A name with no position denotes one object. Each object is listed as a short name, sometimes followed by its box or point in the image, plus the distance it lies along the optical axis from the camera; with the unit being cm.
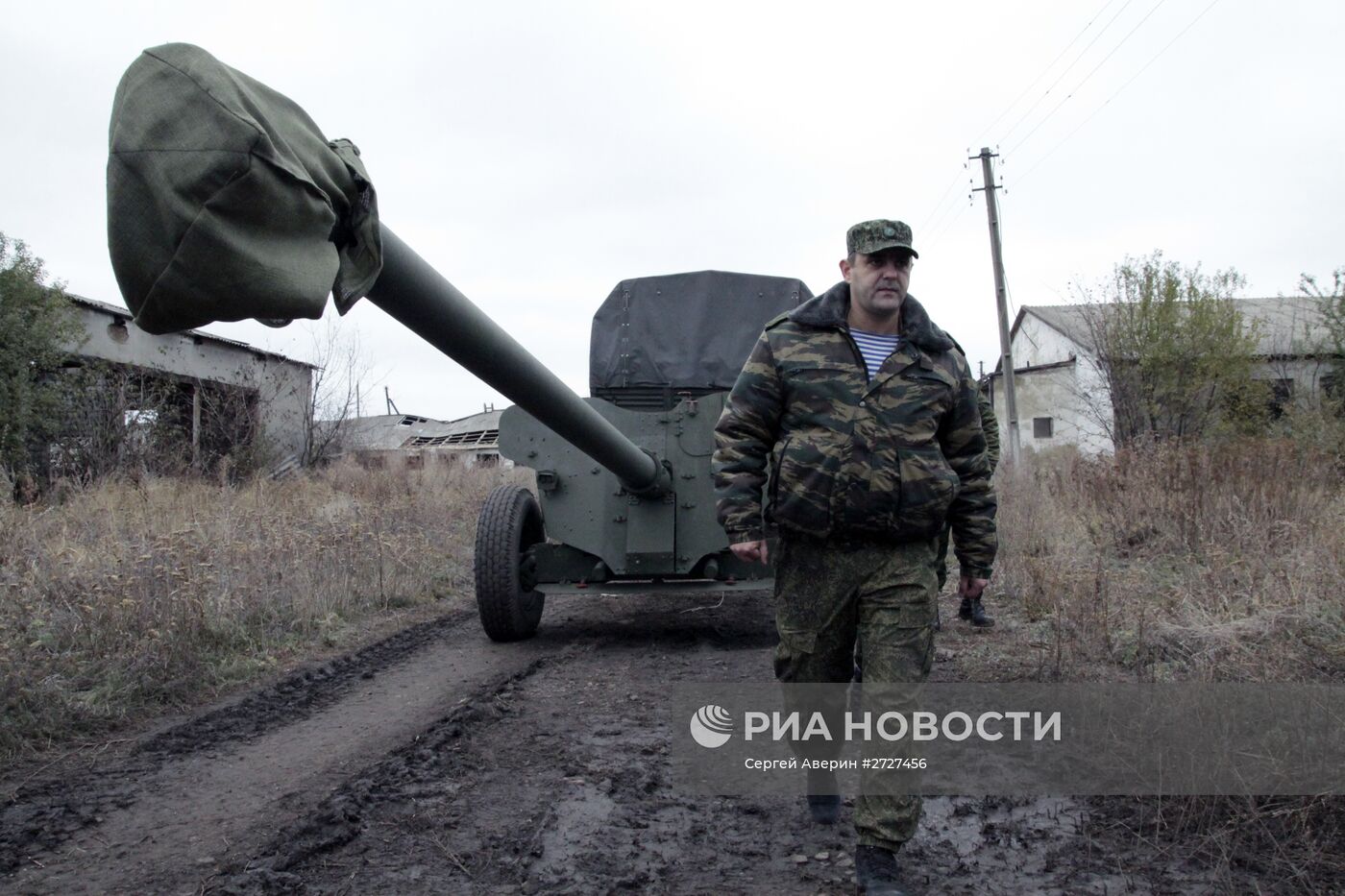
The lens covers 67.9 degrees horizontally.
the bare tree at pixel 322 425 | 1688
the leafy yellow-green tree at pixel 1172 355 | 1628
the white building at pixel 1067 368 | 1811
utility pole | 2250
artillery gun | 148
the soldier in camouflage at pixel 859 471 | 277
